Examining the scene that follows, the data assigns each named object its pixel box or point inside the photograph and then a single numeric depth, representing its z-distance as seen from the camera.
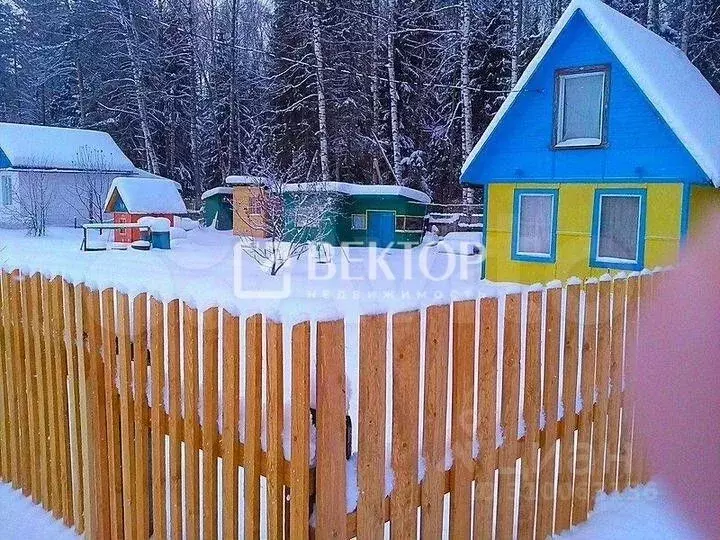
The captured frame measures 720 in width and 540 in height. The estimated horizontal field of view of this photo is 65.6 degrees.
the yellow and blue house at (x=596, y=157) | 9.28
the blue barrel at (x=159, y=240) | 16.72
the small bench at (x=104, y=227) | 15.89
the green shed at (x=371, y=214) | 18.41
